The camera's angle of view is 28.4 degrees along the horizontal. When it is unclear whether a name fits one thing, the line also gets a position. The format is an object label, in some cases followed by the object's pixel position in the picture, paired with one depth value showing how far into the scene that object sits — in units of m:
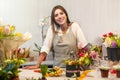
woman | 2.51
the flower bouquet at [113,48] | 1.82
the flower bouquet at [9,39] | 1.48
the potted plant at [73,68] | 1.69
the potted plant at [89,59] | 1.75
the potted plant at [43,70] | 1.44
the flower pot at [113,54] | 1.82
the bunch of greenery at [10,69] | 1.33
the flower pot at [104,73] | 1.70
